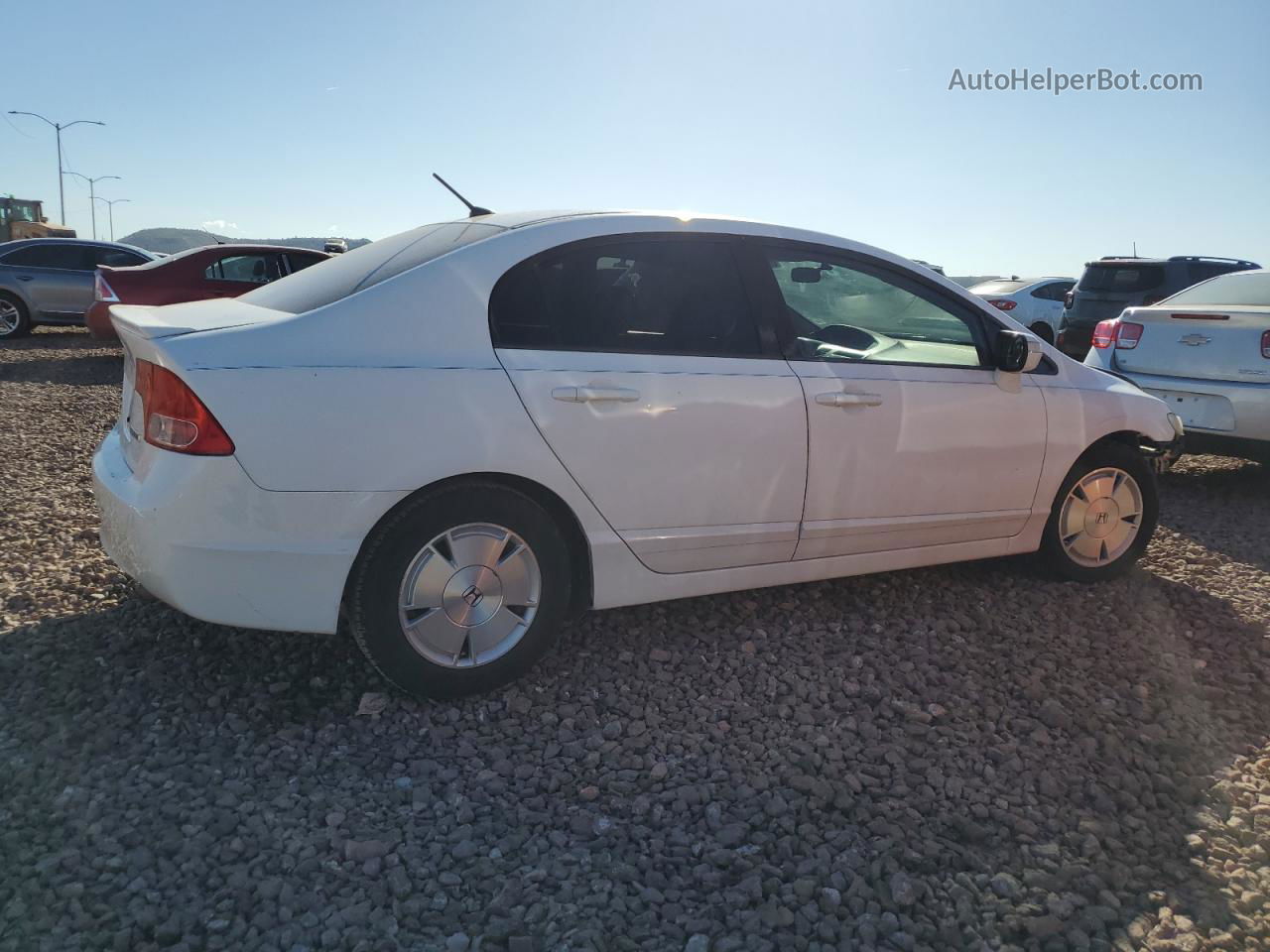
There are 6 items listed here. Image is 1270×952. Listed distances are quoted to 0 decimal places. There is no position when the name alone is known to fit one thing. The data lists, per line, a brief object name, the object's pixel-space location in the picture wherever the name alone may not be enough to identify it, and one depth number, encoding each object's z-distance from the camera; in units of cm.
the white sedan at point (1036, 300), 1514
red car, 1018
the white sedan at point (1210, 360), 578
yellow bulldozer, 3822
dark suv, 1120
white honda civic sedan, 277
